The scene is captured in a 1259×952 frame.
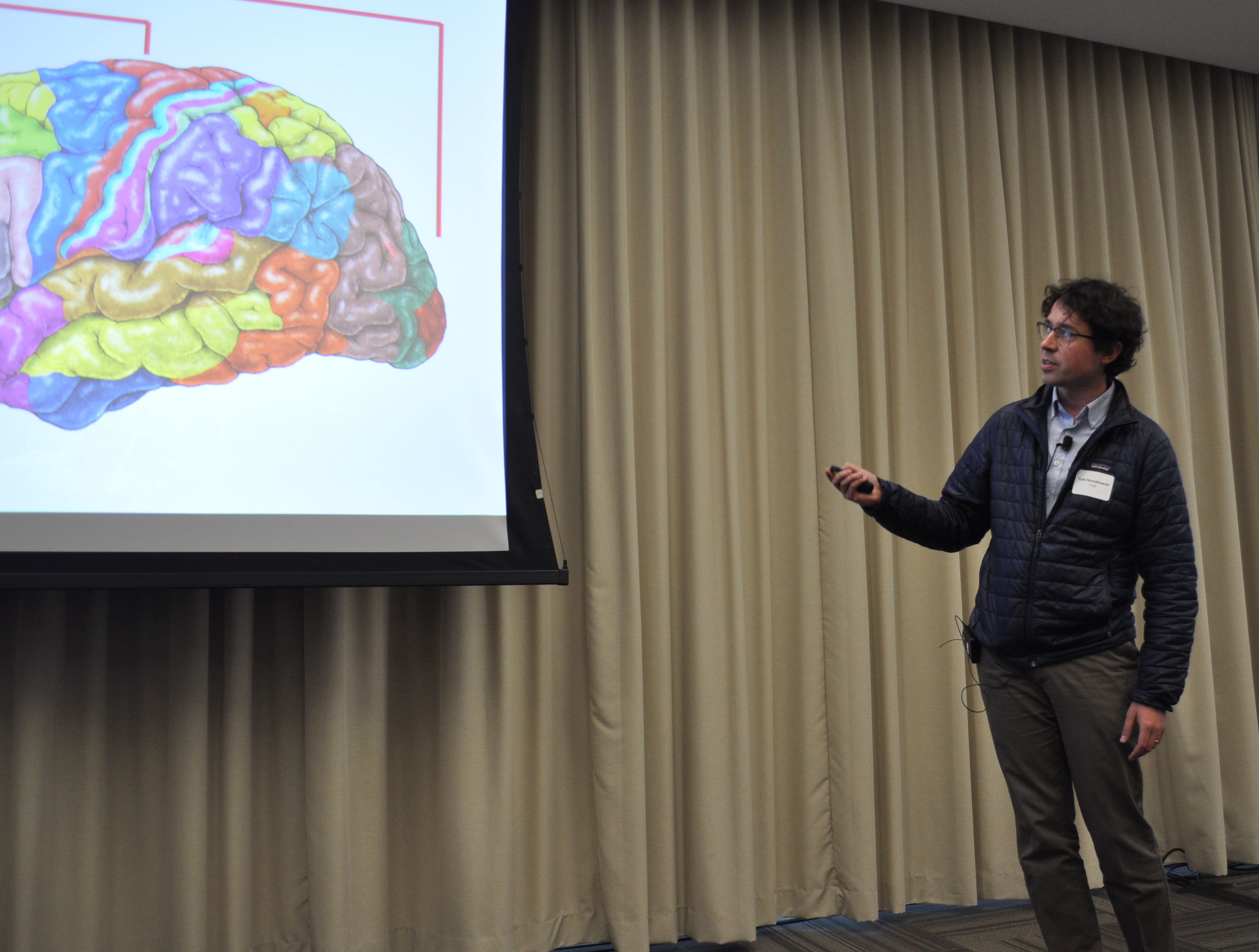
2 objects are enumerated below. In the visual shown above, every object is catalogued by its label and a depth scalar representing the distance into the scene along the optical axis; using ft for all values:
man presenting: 5.54
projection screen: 6.32
